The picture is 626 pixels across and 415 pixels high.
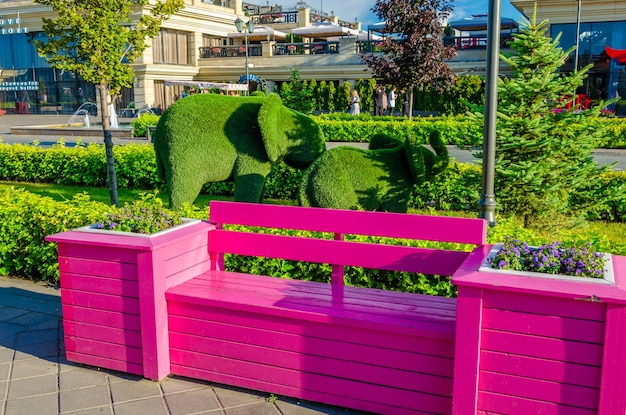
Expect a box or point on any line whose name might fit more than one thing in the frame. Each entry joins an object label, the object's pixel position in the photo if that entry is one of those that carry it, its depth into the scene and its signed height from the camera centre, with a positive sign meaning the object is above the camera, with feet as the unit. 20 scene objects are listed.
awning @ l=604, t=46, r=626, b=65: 94.32 +6.15
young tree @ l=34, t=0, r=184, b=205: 30.22 +2.80
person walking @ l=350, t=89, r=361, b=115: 102.67 -1.44
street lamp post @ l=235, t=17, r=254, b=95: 94.73 +10.93
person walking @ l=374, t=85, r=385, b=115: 101.84 -0.62
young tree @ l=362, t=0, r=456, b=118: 59.82 +4.90
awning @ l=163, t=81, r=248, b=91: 109.81 +1.76
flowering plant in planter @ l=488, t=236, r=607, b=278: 11.39 -3.09
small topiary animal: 23.24 -3.08
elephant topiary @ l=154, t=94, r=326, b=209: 25.55 -1.95
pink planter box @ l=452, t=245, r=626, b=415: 10.39 -4.31
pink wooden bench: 12.35 -4.72
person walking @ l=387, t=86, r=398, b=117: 104.07 -0.89
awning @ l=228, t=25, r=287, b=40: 140.46 +14.65
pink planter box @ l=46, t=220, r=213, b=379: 14.19 -4.56
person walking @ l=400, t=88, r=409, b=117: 96.00 -1.41
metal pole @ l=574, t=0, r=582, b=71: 92.69 +11.05
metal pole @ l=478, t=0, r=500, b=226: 19.04 -0.65
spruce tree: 23.30 -1.61
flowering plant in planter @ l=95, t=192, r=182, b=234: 15.30 -3.08
